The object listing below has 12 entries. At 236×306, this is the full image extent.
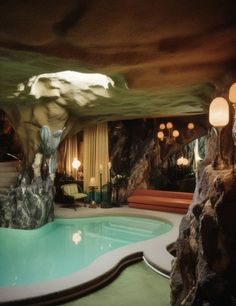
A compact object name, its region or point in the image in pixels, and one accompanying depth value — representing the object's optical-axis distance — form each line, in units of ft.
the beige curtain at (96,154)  45.34
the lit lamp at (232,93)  14.23
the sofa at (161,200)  37.05
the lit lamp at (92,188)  41.65
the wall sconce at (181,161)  50.55
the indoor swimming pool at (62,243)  22.06
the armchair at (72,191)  41.38
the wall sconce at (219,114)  14.97
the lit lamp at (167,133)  47.03
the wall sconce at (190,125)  48.52
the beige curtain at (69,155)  47.52
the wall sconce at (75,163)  41.75
